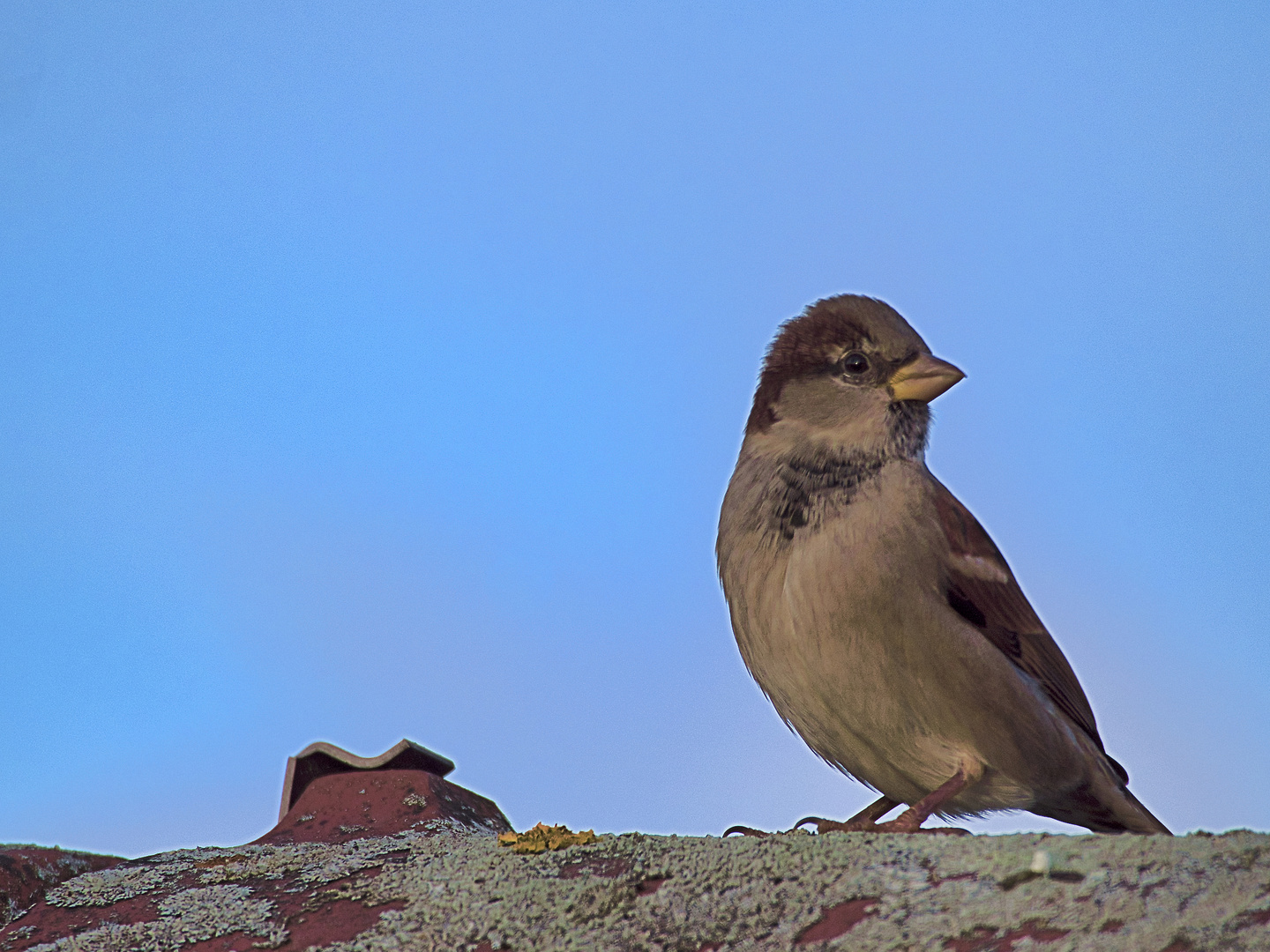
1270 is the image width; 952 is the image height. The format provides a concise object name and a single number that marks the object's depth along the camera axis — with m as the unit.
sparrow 6.68
